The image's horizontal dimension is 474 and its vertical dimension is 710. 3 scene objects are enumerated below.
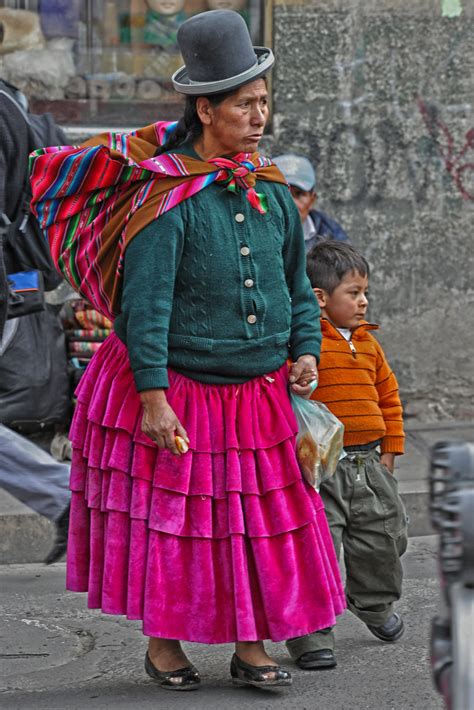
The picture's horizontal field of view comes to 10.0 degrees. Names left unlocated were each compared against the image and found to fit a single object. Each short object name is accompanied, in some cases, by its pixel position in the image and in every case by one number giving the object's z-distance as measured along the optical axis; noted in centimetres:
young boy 869
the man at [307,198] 1269
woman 761
